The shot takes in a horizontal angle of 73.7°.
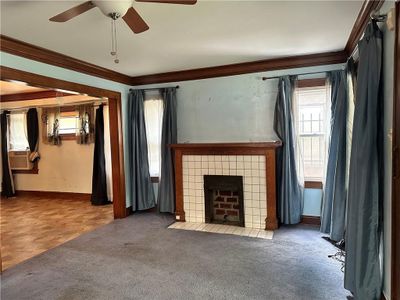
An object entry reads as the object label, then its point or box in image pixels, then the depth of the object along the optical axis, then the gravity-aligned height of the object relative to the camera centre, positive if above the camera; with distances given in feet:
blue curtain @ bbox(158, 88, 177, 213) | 14.25 -0.04
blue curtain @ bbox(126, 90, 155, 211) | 14.84 -0.73
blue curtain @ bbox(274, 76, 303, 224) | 12.03 -1.05
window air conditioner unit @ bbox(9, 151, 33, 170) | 20.59 -1.23
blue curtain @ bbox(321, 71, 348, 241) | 10.09 -1.20
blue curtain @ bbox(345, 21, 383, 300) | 6.25 -0.84
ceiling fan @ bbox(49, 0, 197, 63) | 5.46 +2.88
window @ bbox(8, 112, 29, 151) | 20.63 +0.97
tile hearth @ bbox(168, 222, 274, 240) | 11.52 -4.08
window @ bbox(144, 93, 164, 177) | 14.93 +0.72
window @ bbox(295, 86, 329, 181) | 12.16 +0.35
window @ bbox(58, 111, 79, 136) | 19.01 +1.53
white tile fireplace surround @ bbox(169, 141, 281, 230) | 12.05 -1.82
